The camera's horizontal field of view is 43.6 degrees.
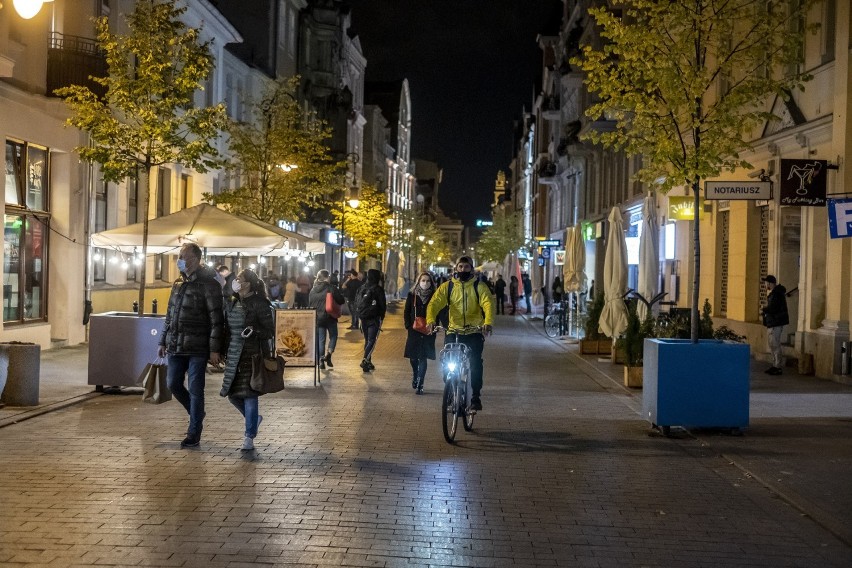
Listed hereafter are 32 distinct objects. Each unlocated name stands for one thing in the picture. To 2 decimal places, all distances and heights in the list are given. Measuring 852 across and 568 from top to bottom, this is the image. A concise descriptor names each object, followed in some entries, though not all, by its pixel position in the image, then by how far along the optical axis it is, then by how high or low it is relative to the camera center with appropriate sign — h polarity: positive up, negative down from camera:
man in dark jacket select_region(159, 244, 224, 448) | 10.19 -0.43
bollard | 12.66 -1.10
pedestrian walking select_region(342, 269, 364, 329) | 27.45 -0.02
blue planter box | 11.74 -1.03
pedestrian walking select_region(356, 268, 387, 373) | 18.39 -0.41
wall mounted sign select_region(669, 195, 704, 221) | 22.91 +1.82
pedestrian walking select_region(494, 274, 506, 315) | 46.56 -0.23
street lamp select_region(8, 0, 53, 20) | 9.39 +2.42
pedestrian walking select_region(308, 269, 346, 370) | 18.76 -0.28
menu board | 17.00 -0.78
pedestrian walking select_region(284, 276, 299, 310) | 25.12 -0.24
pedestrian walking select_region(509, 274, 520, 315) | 48.37 -0.17
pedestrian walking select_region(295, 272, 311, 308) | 27.61 -0.19
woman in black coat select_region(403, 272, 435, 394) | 15.73 -0.75
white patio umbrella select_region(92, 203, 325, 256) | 17.69 +0.83
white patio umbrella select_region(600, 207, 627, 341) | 19.97 +0.17
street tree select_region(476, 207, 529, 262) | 79.25 +3.95
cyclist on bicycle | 11.74 -0.24
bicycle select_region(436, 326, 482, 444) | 11.00 -1.05
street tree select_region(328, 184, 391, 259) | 48.62 +2.86
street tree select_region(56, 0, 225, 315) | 17.12 +2.96
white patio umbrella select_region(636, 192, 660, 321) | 19.22 +0.54
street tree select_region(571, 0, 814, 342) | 13.17 +2.70
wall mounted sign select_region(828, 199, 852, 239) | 12.60 +0.91
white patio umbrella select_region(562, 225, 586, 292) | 27.33 +0.68
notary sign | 15.40 +1.53
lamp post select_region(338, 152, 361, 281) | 38.47 +3.02
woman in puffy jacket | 10.05 -0.51
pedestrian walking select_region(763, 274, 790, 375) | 18.42 -0.38
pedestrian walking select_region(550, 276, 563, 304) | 40.03 -0.04
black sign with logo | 17.38 +1.83
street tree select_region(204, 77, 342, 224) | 29.69 +3.30
